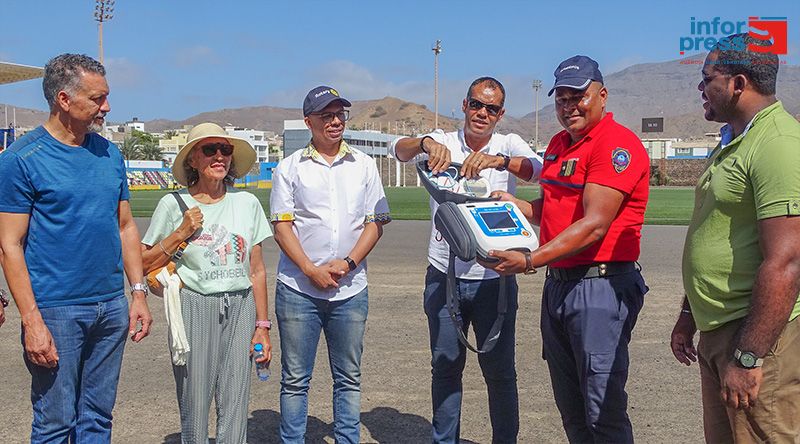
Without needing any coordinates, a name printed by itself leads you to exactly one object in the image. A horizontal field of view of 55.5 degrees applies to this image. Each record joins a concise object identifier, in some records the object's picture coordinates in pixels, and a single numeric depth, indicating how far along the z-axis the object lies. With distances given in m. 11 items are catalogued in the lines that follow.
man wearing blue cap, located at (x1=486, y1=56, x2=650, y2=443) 3.92
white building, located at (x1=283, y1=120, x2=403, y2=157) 92.48
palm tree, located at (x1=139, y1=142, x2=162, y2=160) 109.81
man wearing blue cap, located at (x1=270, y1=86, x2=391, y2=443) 4.86
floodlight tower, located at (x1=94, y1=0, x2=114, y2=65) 65.81
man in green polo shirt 3.06
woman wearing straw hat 4.46
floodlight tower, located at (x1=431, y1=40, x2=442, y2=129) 88.31
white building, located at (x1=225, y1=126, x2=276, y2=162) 138.75
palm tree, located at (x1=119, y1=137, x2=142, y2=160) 104.00
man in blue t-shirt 3.75
